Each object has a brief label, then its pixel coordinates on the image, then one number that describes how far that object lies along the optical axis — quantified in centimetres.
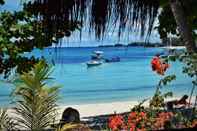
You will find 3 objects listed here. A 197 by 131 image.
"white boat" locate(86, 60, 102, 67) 7775
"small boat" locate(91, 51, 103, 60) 7421
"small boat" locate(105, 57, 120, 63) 8950
